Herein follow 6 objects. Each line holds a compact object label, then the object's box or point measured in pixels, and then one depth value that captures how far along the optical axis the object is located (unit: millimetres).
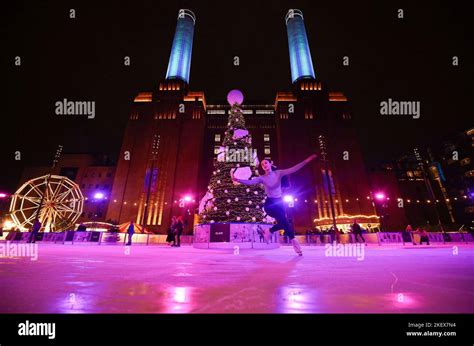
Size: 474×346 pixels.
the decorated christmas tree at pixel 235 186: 15227
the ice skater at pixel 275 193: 5754
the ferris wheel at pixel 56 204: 26375
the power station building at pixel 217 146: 45375
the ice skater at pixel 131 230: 15783
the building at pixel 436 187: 49781
